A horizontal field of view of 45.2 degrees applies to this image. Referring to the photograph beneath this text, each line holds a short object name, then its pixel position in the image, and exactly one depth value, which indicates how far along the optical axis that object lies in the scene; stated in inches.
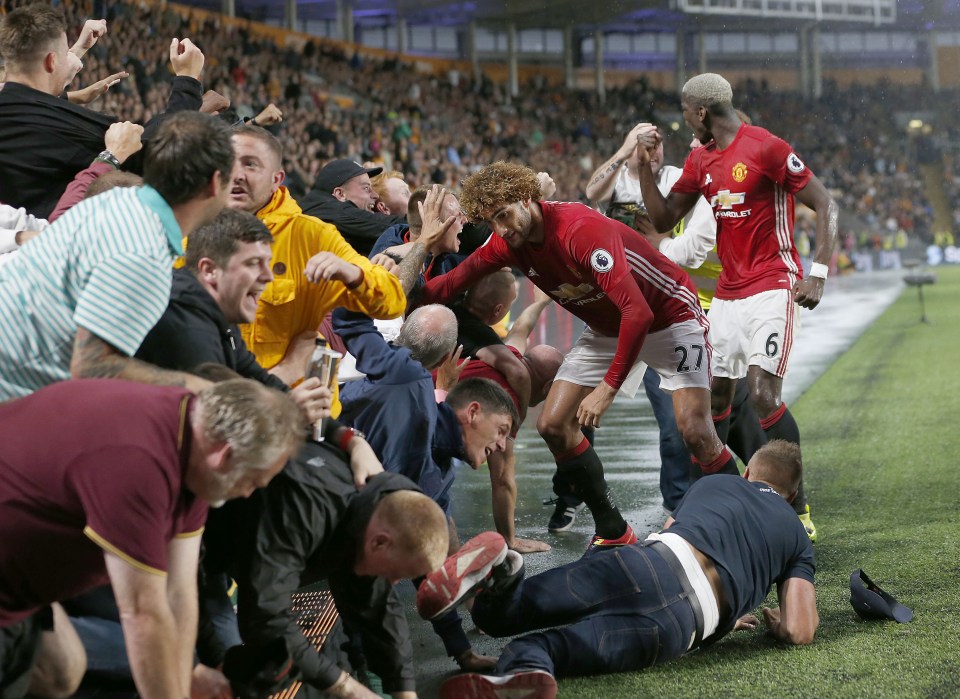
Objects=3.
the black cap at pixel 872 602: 175.9
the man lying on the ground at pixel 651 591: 152.3
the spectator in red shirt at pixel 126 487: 105.4
